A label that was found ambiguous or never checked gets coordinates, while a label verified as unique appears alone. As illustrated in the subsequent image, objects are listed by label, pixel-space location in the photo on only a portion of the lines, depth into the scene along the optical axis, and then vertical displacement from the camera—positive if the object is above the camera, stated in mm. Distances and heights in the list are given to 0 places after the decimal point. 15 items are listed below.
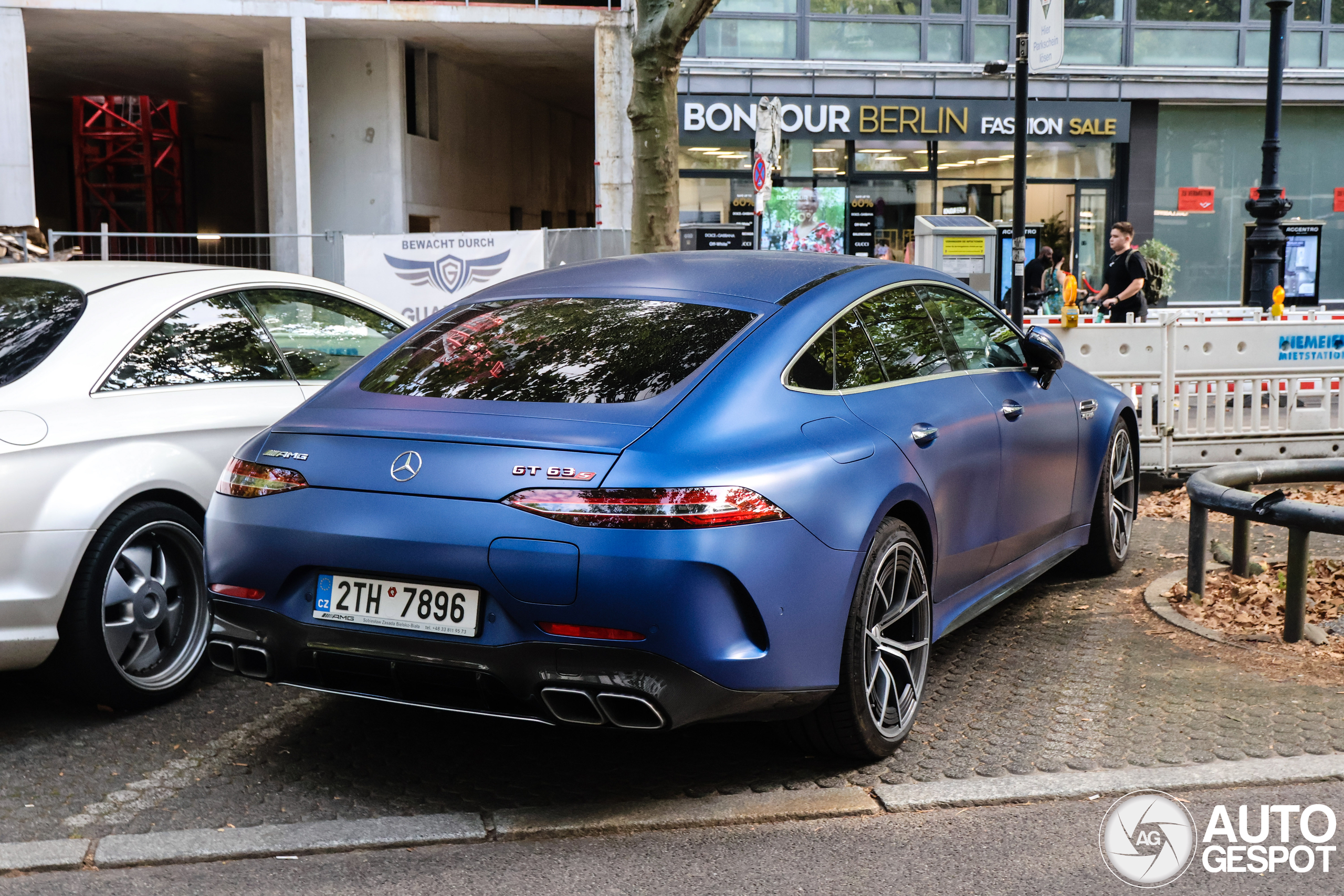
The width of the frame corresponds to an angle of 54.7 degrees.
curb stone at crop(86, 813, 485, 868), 3373 -1464
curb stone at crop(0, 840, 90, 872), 3322 -1470
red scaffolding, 34438 +3228
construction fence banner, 15328 +188
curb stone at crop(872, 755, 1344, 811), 3715 -1451
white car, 4039 -526
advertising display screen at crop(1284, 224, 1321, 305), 21797 +404
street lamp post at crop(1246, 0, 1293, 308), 14258 +929
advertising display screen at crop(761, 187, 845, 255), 22812 +1185
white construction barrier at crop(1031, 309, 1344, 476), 9328 -702
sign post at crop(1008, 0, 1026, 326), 13664 +1184
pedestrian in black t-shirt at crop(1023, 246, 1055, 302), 20219 +250
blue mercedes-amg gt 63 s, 3273 -612
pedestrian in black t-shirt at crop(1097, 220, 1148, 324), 12984 -3
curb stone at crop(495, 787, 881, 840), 3531 -1464
